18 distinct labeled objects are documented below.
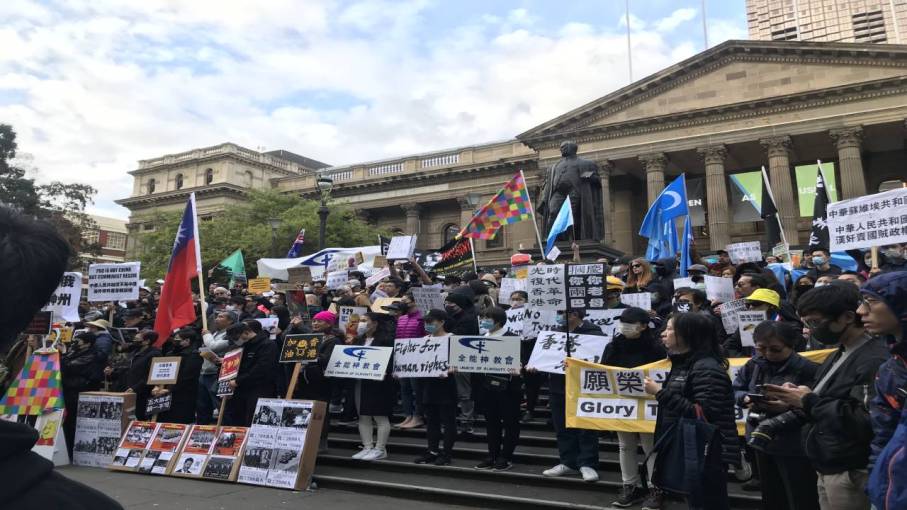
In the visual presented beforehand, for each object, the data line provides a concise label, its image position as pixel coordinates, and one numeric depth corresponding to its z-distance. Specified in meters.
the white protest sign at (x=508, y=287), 12.48
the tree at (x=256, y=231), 35.78
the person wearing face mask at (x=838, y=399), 3.50
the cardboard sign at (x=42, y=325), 8.73
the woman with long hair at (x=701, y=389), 4.30
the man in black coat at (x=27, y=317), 1.19
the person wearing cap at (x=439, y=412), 7.89
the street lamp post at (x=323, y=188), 17.98
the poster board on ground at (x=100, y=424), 8.98
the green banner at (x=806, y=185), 21.69
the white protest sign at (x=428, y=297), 10.46
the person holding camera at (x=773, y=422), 4.03
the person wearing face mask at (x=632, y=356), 6.27
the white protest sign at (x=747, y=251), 13.35
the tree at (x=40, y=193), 38.53
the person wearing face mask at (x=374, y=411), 8.22
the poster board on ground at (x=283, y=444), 7.43
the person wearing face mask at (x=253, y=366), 8.30
